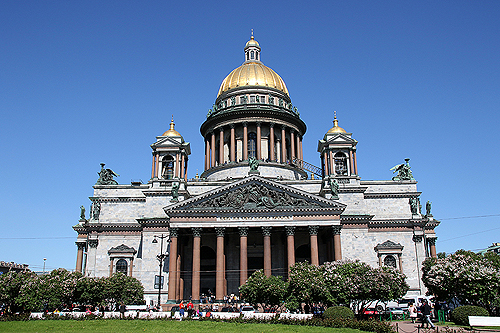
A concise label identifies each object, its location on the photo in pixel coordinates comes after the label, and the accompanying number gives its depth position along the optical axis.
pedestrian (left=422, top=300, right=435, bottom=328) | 26.88
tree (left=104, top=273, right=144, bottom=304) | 41.38
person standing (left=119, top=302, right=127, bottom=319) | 33.51
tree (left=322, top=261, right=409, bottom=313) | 35.69
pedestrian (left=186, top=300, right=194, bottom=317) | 35.78
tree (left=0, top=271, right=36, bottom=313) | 36.19
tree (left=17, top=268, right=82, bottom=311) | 36.34
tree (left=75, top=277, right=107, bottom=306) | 39.06
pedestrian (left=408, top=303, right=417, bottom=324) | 33.00
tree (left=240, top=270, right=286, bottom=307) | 38.41
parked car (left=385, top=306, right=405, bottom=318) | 36.50
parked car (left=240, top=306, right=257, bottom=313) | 40.35
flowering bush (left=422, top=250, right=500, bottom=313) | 32.91
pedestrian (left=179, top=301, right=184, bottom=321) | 33.81
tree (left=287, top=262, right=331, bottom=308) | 36.41
